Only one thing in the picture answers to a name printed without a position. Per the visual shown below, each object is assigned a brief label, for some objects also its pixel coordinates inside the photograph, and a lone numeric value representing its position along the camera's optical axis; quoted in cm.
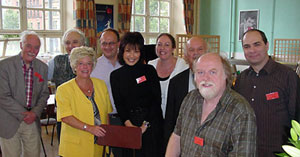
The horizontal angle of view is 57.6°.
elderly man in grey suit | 279
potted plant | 85
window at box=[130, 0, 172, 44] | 845
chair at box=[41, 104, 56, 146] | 457
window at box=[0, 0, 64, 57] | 589
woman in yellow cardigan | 235
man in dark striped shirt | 221
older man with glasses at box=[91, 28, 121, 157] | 294
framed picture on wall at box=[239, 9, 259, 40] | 852
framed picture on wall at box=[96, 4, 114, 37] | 715
